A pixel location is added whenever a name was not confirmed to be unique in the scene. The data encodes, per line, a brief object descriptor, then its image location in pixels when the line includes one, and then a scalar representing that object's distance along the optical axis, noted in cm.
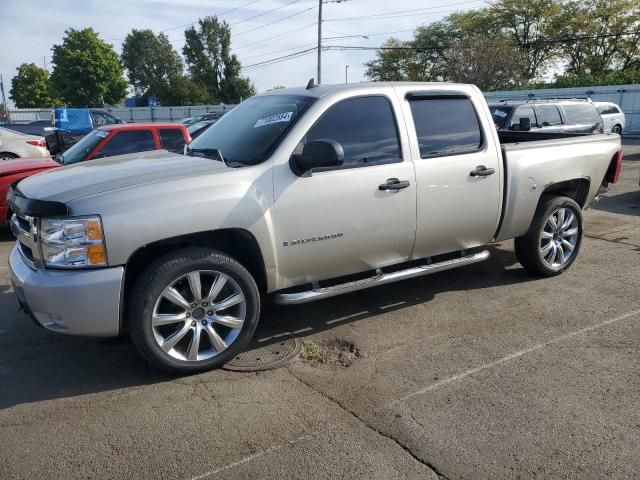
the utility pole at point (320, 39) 4091
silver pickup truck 335
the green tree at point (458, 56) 4547
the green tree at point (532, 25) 5216
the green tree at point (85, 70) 6072
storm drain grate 385
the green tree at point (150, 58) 8938
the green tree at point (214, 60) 7956
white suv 1947
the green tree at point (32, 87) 7181
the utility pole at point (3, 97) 6891
